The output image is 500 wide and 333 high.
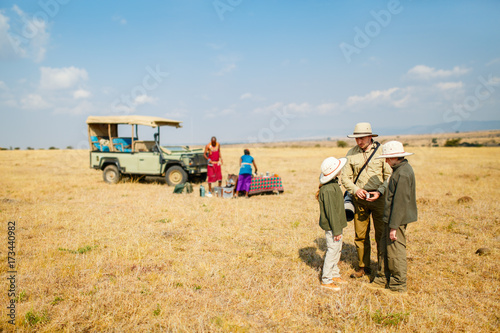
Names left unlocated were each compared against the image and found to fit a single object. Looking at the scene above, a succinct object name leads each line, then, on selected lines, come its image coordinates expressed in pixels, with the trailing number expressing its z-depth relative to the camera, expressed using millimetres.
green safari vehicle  11742
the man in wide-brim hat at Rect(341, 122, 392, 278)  4078
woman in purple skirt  9478
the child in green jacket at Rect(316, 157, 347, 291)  3814
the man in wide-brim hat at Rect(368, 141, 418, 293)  3543
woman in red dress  10195
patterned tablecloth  9922
